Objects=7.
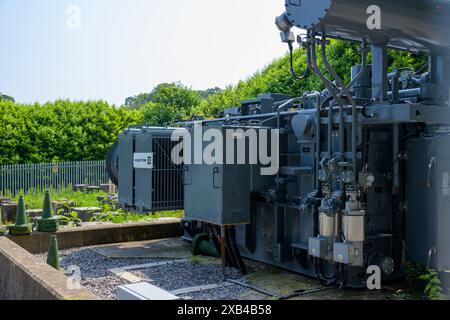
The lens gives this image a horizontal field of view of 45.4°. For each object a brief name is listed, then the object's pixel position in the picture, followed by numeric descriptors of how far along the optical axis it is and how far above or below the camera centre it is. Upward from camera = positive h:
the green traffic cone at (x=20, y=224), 8.90 -1.10
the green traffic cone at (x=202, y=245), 8.73 -1.41
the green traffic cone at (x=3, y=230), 8.93 -1.22
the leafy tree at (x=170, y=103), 27.11 +3.03
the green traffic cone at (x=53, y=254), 7.34 -1.31
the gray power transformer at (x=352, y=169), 5.85 -0.12
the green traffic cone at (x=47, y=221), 9.22 -1.07
